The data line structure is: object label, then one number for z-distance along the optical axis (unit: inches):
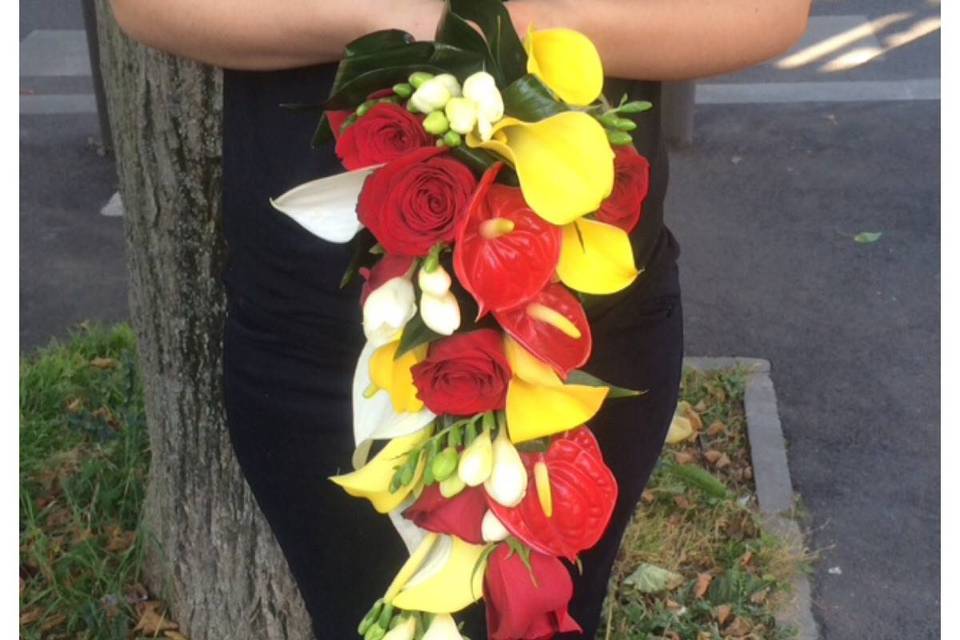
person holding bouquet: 50.1
